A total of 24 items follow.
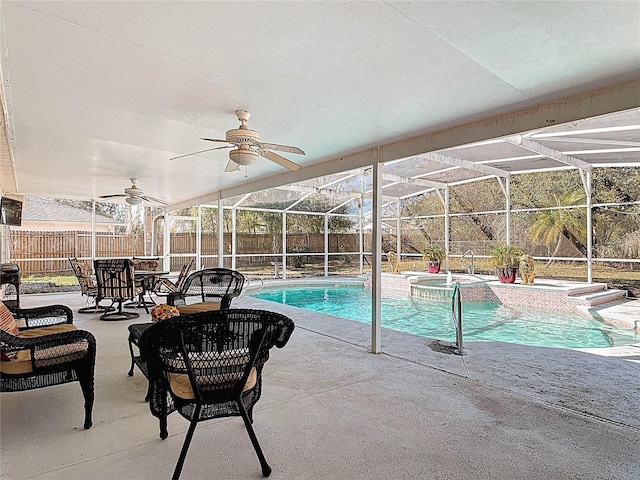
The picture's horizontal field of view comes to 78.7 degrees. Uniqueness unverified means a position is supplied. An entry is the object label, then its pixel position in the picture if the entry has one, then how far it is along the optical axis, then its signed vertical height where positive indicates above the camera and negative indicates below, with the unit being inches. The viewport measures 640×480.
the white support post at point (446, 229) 470.3 +17.5
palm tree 397.7 +19.2
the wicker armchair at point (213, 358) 79.7 -24.7
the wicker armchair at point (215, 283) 209.3 -21.1
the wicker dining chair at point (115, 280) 250.4 -23.1
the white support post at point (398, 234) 535.2 +13.1
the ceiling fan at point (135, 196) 278.7 +35.8
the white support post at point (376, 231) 181.3 +5.9
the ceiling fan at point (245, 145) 132.9 +35.2
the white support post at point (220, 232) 337.7 +10.6
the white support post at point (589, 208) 348.8 +30.9
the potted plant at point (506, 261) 368.8 -17.2
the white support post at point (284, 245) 508.1 -1.5
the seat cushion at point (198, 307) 165.8 -28.4
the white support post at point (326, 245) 533.0 -1.8
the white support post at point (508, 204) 411.8 +41.5
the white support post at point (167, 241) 473.2 +4.0
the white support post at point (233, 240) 485.3 +5.0
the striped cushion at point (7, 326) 99.9 -23.0
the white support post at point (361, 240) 542.1 +5.1
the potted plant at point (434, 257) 463.8 -16.3
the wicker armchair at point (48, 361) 99.5 -30.8
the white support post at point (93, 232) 420.5 +13.5
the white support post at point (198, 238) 474.6 +7.5
